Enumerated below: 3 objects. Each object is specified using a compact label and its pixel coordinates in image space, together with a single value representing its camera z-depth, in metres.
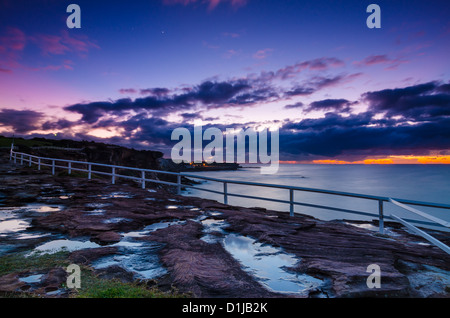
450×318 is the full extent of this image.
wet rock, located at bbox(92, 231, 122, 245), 5.52
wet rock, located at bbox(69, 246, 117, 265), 4.40
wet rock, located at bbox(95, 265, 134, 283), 3.78
